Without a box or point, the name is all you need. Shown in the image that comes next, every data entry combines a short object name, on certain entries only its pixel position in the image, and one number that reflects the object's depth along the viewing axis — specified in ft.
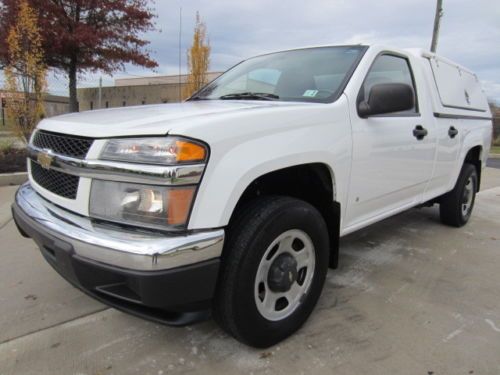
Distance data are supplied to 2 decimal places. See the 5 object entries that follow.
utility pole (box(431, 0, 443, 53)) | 42.27
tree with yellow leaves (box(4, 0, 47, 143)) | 24.94
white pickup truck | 5.82
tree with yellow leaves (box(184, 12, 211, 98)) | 42.60
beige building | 96.07
